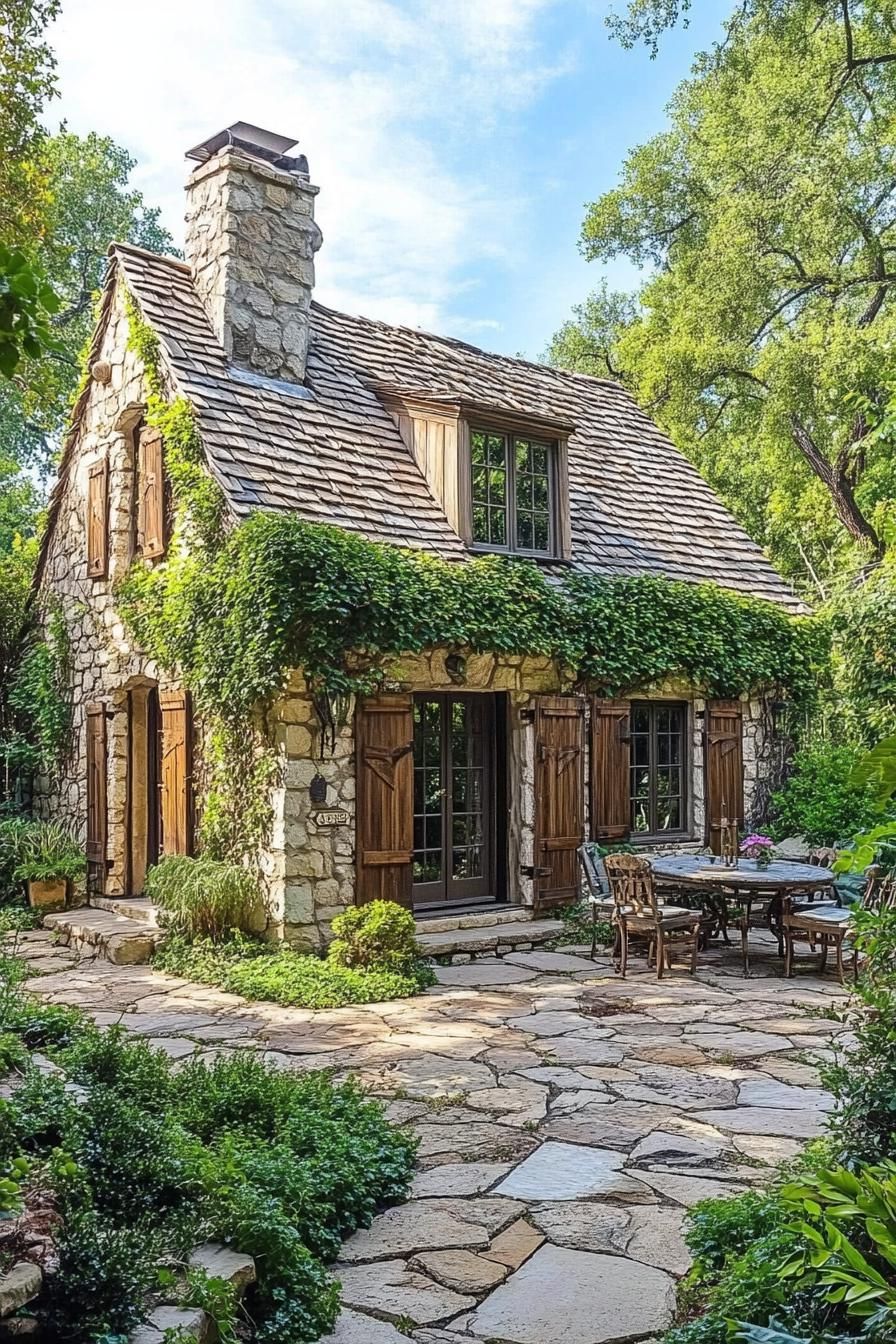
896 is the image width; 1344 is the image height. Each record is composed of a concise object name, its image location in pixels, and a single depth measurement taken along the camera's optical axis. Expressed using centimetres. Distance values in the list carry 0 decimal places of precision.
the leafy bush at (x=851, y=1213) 151
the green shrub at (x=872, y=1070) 305
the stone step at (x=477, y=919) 1011
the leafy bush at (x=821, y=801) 1245
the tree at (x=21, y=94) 1055
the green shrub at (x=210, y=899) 928
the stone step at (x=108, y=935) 970
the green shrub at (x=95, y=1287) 291
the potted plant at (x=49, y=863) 1159
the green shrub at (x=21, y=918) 1076
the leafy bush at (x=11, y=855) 1191
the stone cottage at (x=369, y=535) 976
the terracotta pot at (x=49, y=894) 1157
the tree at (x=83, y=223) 2558
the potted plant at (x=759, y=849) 973
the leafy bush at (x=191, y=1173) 303
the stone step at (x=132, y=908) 1048
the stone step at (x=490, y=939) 977
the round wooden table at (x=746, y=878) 886
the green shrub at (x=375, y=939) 873
